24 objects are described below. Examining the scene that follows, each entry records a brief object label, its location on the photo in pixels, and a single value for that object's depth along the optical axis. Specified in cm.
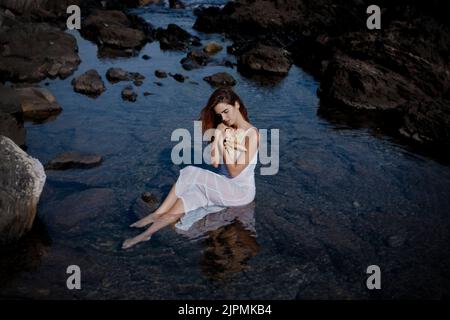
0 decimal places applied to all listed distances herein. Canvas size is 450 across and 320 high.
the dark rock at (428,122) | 915
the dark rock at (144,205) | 635
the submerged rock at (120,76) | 1321
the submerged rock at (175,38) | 1834
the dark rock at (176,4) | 3128
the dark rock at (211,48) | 1803
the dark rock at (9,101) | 881
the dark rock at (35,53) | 1327
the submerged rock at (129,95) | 1163
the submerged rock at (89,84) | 1202
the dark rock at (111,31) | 1795
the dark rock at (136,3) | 3082
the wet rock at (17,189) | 538
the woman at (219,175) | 587
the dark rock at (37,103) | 1034
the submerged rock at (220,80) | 1355
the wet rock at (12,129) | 827
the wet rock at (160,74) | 1383
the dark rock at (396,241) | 586
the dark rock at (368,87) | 1180
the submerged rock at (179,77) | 1355
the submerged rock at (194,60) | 1534
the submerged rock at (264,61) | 1516
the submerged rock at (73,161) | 770
